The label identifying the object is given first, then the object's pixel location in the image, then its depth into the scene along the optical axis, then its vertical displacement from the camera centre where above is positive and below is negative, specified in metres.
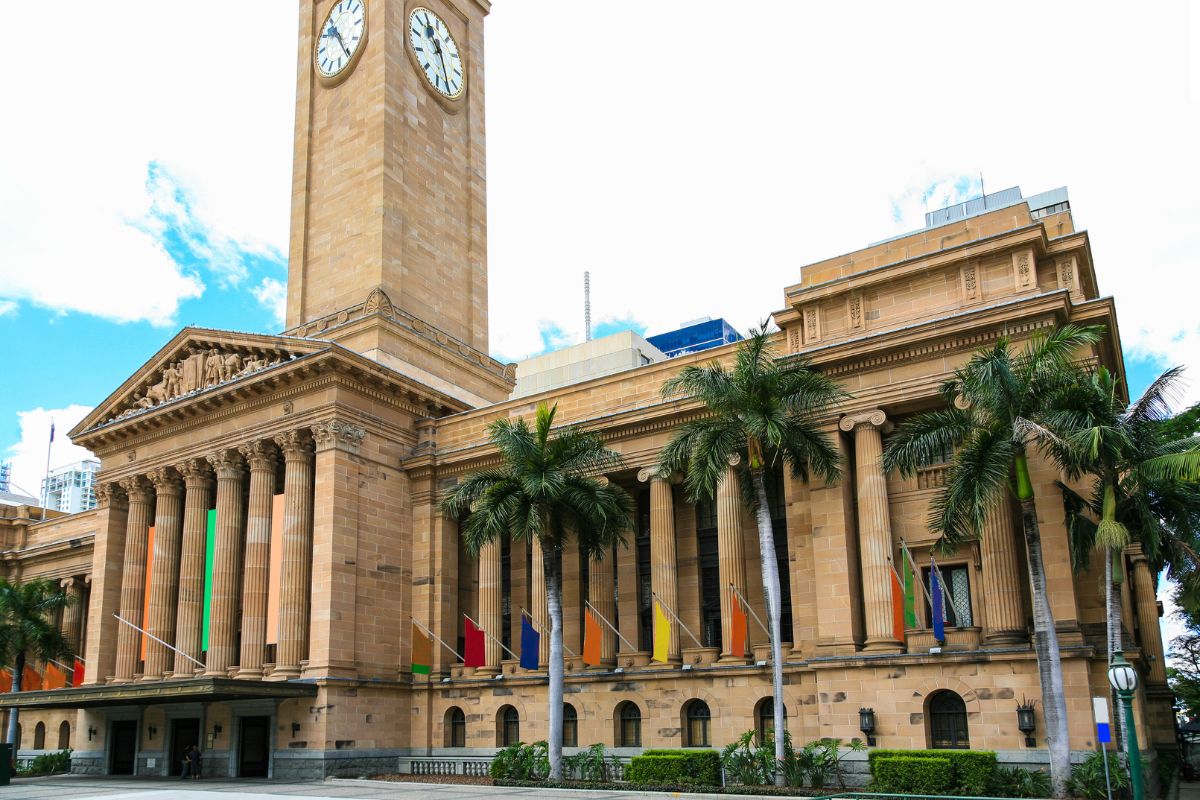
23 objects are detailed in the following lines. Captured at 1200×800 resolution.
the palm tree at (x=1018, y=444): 26.81 +5.83
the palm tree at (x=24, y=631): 51.47 +3.41
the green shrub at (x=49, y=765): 48.78 -2.83
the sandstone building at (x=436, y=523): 32.16 +6.15
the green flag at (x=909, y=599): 31.81 +2.30
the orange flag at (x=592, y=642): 38.16 +1.57
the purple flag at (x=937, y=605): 30.75 +2.02
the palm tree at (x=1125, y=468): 26.22 +5.02
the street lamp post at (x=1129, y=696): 19.83 -0.47
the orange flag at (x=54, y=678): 51.91 +1.15
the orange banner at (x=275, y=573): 41.44 +4.74
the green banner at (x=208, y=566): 44.06 +5.42
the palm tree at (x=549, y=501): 34.06 +5.89
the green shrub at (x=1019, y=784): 27.44 -2.79
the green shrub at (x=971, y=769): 27.84 -2.42
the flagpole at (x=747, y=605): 35.78 +2.55
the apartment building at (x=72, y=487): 158.12 +33.14
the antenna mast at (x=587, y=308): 102.29 +36.12
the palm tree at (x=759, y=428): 31.38 +7.43
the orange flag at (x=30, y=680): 54.75 +1.13
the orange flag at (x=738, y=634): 35.38 +1.56
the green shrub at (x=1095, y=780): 26.12 -2.60
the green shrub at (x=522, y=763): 34.28 -2.36
